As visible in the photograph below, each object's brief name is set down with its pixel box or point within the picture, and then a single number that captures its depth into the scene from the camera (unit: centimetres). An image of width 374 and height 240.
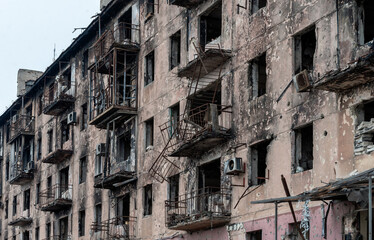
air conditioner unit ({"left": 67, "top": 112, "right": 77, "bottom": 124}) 4122
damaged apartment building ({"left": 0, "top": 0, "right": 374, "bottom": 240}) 2133
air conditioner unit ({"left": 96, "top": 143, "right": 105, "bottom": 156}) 3694
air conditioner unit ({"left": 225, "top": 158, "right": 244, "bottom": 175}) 2573
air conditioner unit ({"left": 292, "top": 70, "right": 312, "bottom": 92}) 2235
